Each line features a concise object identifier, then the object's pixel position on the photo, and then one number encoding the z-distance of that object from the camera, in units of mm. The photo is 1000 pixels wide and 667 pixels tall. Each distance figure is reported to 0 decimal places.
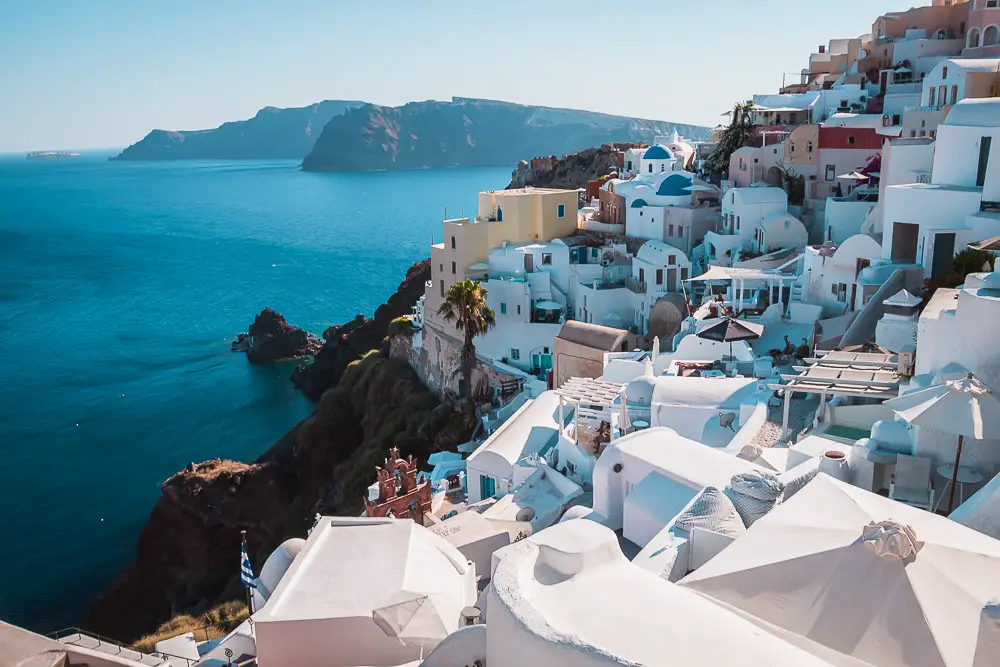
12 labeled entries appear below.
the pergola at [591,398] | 20172
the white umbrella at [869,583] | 7340
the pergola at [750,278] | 27172
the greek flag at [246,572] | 15680
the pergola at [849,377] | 14656
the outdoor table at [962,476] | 11523
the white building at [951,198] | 20891
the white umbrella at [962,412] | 10742
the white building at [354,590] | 11016
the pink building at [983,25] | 40469
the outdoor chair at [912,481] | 11656
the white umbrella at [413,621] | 10719
